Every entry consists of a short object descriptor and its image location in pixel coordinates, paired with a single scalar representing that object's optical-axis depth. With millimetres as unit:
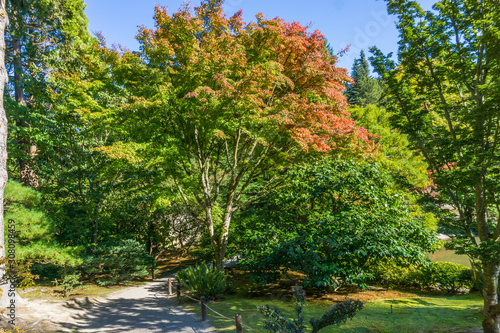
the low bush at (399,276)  10336
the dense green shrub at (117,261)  9914
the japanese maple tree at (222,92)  7312
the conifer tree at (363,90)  42344
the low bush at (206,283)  8211
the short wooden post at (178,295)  8327
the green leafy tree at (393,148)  12898
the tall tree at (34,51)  9523
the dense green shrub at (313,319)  4332
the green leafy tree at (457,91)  4785
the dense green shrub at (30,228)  6418
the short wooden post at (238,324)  5172
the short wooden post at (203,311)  6727
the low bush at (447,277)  9859
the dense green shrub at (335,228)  6727
